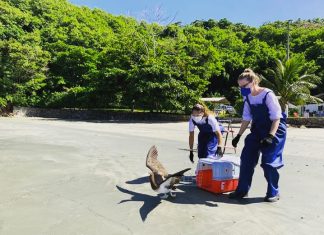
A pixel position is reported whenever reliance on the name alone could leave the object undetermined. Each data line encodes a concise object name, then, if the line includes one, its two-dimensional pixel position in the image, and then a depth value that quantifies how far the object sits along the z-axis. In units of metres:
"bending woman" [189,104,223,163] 6.54
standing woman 5.45
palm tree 31.16
